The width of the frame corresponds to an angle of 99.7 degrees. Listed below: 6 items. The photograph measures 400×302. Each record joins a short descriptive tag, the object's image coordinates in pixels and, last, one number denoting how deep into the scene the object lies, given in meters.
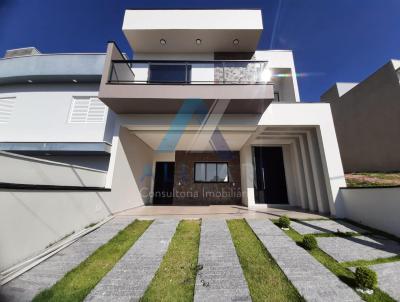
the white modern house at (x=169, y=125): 5.61
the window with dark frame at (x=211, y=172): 10.05
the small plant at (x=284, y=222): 4.67
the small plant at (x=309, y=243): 3.57
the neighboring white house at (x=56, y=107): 7.11
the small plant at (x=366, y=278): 2.39
